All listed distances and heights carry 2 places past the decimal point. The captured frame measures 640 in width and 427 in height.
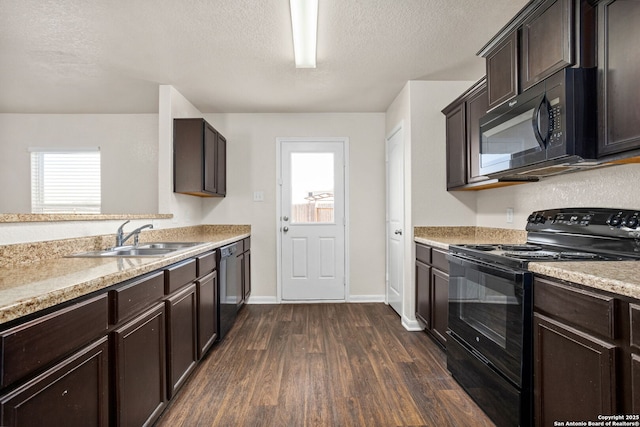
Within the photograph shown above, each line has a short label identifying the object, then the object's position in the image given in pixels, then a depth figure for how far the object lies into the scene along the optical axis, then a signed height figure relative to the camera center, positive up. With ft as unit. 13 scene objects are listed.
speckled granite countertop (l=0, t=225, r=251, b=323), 3.02 -0.73
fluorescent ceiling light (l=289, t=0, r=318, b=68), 6.59 +4.09
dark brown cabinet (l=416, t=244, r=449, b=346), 8.26 -2.04
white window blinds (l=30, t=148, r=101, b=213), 13.99 +1.42
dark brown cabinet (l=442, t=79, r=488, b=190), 8.35 +2.18
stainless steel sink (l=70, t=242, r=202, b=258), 6.11 -0.75
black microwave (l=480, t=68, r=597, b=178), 4.94 +1.49
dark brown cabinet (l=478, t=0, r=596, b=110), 4.87 +2.84
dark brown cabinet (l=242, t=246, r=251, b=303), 12.30 -2.28
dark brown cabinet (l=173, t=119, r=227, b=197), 10.75 +1.90
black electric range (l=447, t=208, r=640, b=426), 4.91 -1.38
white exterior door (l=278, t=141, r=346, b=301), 13.62 -0.22
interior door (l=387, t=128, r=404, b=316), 11.44 -0.18
